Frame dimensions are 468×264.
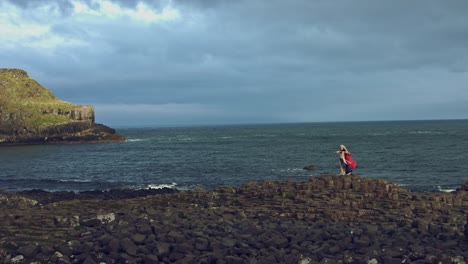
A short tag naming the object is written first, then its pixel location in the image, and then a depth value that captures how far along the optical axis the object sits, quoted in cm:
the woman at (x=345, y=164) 2666
